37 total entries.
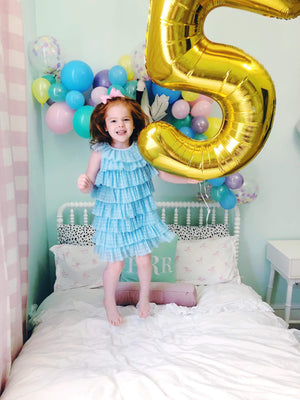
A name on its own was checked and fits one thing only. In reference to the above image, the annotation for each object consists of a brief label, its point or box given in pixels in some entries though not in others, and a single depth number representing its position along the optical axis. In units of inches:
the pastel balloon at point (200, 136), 76.7
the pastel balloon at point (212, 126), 80.0
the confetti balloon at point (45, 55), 72.5
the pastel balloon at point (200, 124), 76.7
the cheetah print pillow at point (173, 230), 87.4
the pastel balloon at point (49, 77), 76.7
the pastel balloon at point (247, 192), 85.2
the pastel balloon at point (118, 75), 74.0
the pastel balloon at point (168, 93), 73.4
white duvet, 46.9
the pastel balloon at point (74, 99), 73.2
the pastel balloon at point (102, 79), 77.4
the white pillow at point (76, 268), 82.0
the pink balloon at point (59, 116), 76.4
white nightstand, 85.1
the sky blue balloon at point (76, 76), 72.9
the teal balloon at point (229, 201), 81.0
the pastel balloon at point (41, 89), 75.4
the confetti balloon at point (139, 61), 72.7
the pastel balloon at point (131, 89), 74.5
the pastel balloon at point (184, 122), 79.6
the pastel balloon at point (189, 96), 73.8
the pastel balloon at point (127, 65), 77.4
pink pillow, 72.7
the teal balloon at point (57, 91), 73.8
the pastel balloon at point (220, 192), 80.1
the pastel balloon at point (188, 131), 77.1
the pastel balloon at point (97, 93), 74.1
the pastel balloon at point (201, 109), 77.5
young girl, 52.9
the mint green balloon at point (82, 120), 72.2
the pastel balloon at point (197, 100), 79.1
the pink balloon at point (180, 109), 76.5
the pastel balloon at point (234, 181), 78.5
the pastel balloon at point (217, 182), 76.6
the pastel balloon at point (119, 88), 71.1
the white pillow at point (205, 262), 84.0
